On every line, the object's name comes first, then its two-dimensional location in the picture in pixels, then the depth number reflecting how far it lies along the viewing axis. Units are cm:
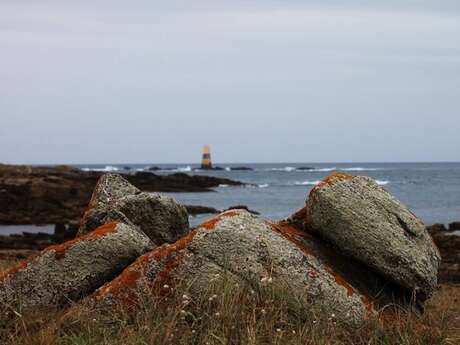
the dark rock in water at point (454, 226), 5969
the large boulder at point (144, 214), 1804
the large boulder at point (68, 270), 1512
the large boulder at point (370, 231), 1552
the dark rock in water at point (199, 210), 7541
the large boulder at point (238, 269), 1396
